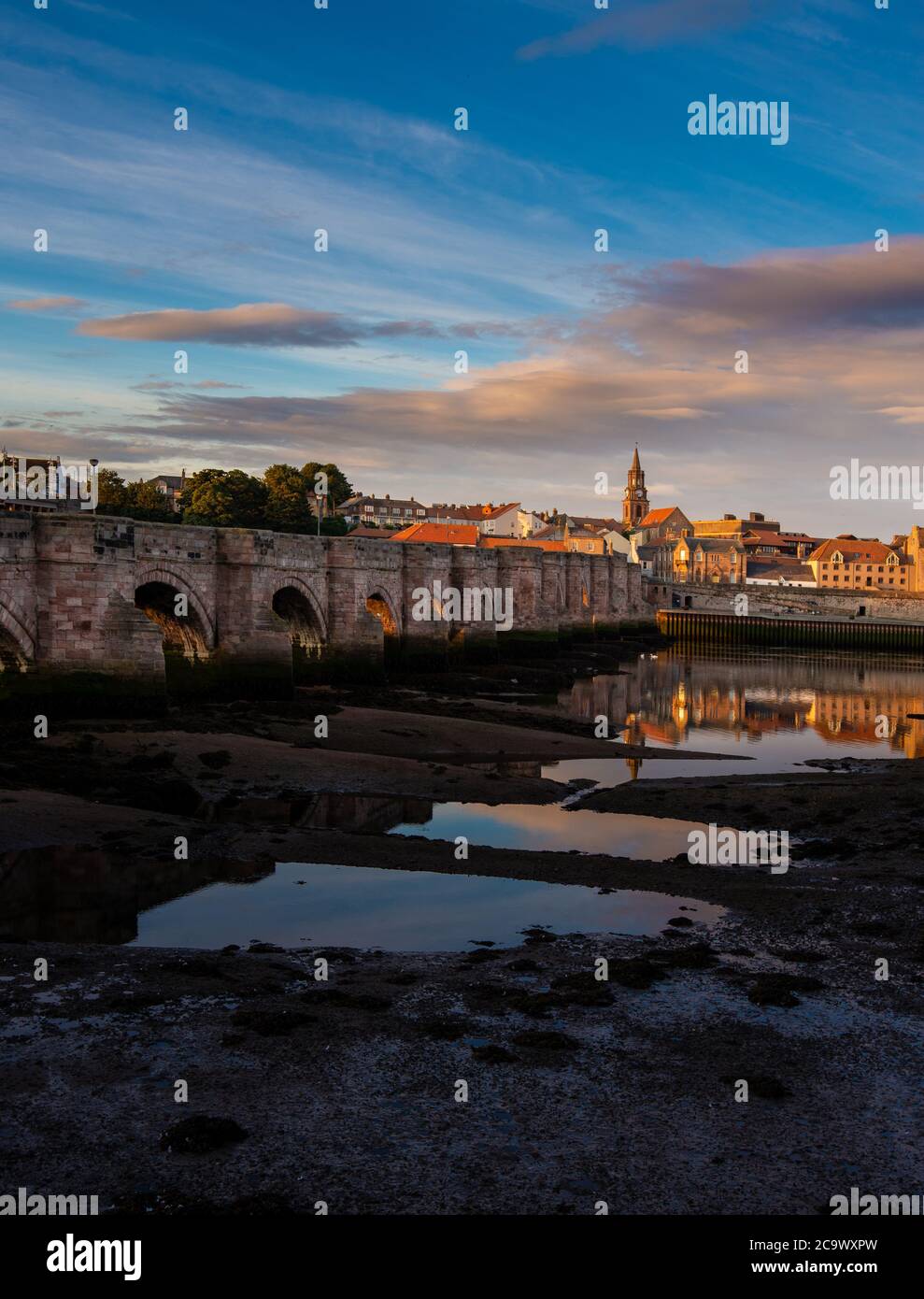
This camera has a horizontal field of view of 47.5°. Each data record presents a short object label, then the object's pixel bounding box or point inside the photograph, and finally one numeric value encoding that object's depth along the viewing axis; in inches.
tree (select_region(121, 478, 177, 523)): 3612.2
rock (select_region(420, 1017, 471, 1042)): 415.9
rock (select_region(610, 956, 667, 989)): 482.3
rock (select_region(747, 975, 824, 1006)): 462.6
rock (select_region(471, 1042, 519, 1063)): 393.7
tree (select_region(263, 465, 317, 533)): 4099.4
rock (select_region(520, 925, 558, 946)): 557.9
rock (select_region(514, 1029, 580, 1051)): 407.2
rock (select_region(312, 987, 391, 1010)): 447.2
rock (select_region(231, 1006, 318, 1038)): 415.5
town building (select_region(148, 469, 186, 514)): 6847.0
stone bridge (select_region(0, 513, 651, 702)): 1109.7
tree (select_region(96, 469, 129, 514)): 3587.6
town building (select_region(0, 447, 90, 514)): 3518.7
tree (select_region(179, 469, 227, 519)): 4042.8
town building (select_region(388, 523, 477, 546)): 4466.0
